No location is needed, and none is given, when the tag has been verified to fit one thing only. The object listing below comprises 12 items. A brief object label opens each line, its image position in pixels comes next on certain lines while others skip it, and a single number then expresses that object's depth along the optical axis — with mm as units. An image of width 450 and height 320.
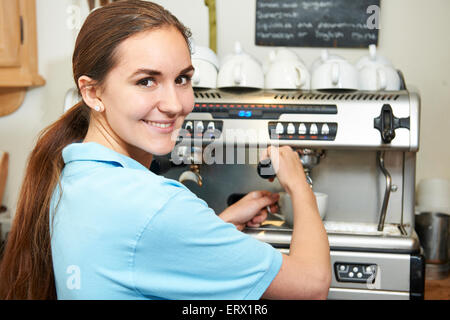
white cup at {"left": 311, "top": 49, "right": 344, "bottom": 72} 1335
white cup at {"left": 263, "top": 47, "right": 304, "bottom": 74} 1350
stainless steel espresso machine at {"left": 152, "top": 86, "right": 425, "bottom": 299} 1129
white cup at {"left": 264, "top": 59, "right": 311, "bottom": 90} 1290
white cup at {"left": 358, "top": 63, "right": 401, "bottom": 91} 1269
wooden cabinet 1543
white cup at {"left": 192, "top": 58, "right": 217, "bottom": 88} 1305
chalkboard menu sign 1595
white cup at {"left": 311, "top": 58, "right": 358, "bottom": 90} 1241
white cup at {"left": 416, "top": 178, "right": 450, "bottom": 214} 1537
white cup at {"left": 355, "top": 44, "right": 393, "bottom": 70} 1335
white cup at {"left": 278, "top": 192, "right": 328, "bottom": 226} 1218
